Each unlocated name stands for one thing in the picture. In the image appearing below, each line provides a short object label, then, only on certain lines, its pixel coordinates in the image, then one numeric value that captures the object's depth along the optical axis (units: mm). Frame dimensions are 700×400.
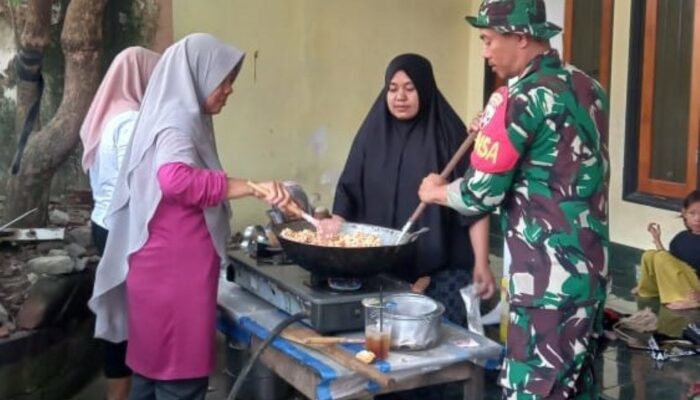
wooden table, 2145
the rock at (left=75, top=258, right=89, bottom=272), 3899
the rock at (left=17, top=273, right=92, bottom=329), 3686
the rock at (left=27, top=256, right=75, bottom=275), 3852
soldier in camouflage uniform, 2078
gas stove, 2337
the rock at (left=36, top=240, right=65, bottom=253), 4039
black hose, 2256
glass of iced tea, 2197
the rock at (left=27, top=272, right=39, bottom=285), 3864
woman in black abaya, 2887
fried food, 2453
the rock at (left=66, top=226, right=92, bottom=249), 4156
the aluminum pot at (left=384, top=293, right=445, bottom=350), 2248
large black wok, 2328
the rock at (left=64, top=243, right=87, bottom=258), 4090
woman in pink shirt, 2451
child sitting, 4672
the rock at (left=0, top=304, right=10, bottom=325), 3645
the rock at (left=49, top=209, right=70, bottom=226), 4168
